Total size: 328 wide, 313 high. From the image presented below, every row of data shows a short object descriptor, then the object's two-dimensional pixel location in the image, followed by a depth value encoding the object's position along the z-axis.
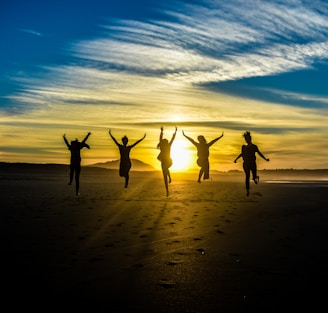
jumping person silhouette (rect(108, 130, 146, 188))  24.64
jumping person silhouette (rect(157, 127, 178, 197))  21.88
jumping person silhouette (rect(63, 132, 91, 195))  21.05
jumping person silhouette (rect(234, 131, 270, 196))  20.73
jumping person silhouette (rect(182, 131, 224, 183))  23.75
